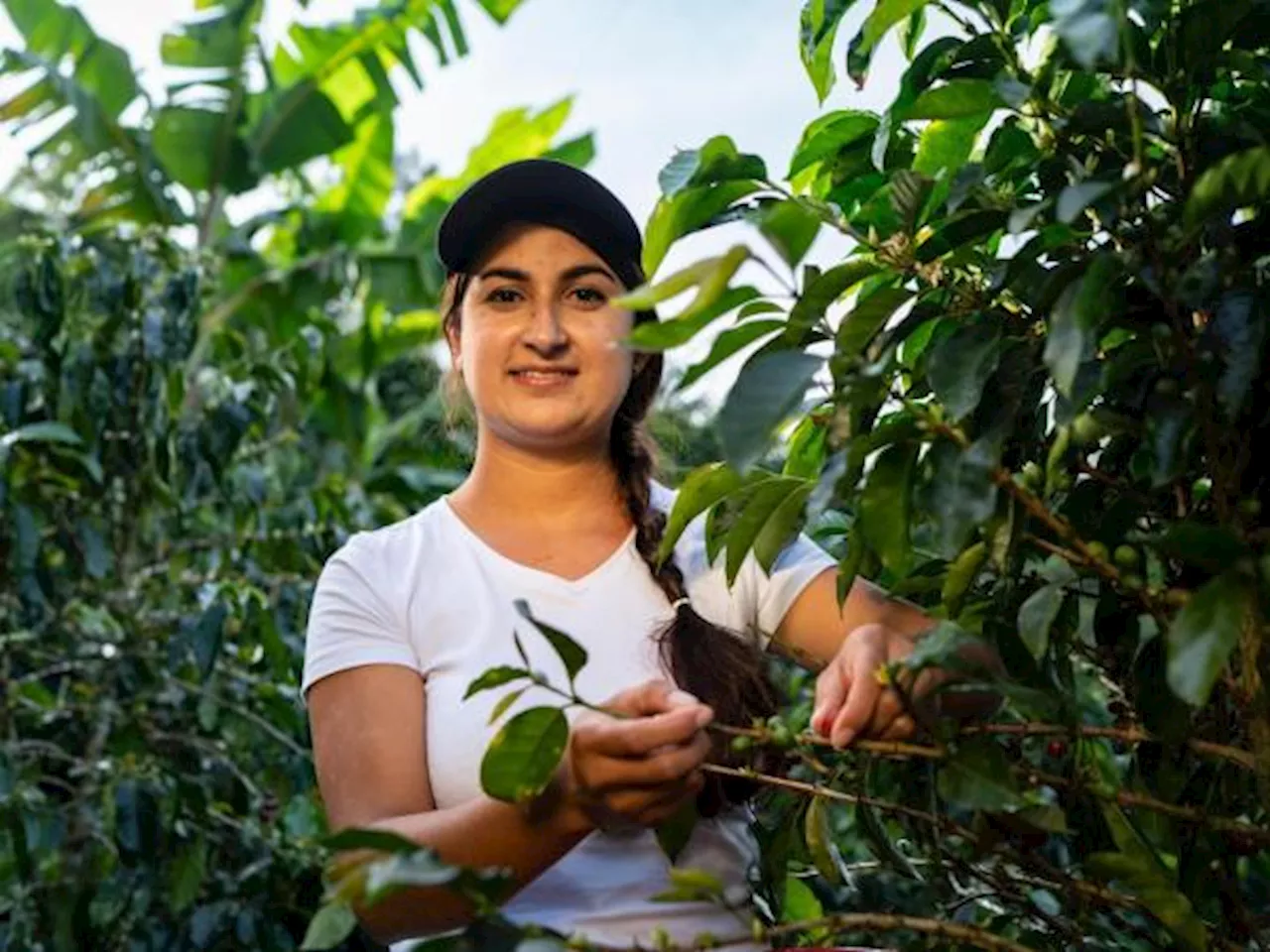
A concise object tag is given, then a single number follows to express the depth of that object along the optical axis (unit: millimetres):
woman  1248
